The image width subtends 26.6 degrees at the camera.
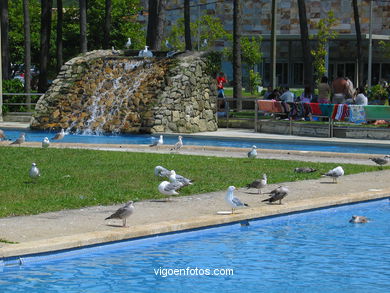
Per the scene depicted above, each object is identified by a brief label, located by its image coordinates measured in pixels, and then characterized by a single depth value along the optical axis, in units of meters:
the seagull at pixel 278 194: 13.54
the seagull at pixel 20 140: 24.05
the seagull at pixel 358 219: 13.23
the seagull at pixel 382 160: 19.23
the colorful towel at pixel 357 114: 28.58
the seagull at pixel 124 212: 11.33
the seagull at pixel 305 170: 18.02
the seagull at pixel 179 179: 14.53
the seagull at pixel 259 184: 14.53
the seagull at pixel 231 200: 12.38
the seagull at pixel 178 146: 22.62
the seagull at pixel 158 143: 24.36
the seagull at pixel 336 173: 16.23
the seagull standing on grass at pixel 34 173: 15.71
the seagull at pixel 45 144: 23.39
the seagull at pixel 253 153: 21.09
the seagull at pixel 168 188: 13.41
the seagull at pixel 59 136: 26.23
